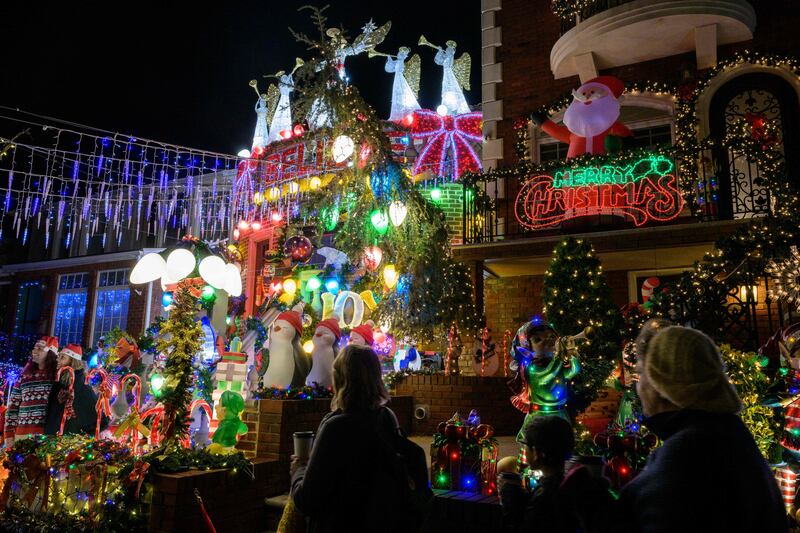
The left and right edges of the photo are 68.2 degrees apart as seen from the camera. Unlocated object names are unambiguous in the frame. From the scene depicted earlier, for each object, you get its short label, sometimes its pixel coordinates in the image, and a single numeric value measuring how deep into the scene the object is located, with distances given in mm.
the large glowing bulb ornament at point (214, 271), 6965
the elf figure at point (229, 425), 5754
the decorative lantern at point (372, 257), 10297
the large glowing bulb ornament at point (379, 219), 9914
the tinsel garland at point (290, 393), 6617
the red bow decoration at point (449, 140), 15969
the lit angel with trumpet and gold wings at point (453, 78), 16641
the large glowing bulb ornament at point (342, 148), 9438
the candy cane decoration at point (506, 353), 11512
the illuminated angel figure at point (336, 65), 8812
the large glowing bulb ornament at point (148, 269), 6936
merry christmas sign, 9945
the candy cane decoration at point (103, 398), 8348
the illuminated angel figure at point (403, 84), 17359
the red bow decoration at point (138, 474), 4867
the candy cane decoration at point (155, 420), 6242
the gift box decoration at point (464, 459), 5121
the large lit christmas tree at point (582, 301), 8719
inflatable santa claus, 10305
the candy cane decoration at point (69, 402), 8344
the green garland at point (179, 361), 5668
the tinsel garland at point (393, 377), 9727
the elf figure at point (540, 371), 5363
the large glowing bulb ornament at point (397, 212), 9703
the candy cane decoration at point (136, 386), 8352
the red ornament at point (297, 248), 12852
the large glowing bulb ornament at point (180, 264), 6785
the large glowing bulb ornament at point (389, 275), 10352
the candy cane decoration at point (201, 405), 7009
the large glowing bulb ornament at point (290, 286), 12297
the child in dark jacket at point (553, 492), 2053
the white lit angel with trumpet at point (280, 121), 20203
